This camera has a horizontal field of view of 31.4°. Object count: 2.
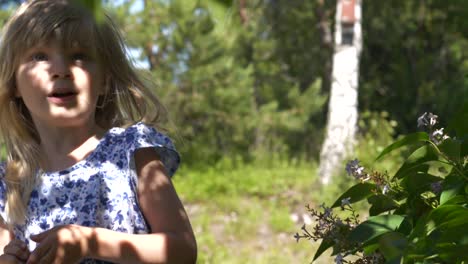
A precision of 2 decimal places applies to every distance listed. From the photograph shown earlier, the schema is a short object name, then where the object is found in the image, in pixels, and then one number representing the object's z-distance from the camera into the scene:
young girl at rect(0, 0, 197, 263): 2.10
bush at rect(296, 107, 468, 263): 1.26
